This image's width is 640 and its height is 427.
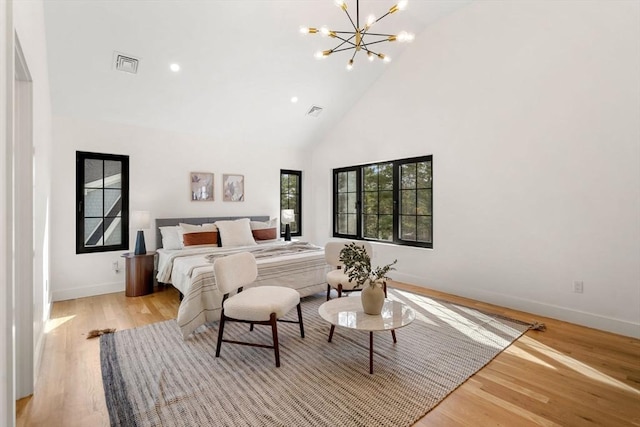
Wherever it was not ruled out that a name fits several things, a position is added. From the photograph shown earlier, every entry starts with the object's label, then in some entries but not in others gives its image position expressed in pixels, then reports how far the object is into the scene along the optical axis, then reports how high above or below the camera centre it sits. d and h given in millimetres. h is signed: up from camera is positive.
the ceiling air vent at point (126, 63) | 3507 +1709
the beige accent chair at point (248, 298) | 2443 -691
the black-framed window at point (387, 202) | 4711 +210
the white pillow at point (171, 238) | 4438 -336
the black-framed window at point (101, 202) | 4199 +162
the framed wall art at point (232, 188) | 5441 +457
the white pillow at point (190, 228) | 4438 -211
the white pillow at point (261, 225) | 5288 -182
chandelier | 2333 +1515
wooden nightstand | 4156 -792
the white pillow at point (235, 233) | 4711 -289
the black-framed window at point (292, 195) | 6355 +395
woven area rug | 1887 -1160
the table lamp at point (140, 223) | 4203 -121
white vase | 2412 -645
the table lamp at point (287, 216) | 5922 -36
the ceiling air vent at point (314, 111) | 5352 +1761
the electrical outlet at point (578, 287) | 3253 -741
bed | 3045 -544
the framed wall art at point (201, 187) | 5070 +445
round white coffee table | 2252 -776
